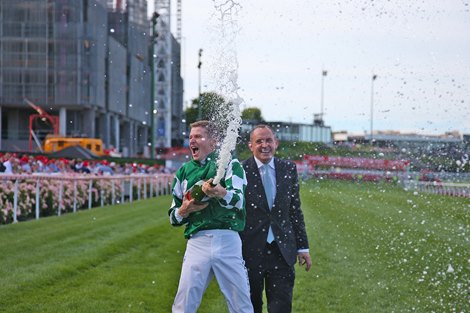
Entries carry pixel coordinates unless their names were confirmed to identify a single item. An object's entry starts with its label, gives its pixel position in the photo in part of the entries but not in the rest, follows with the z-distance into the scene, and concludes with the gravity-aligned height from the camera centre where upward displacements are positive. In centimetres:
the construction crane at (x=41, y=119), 6344 +58
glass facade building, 6288 +546
